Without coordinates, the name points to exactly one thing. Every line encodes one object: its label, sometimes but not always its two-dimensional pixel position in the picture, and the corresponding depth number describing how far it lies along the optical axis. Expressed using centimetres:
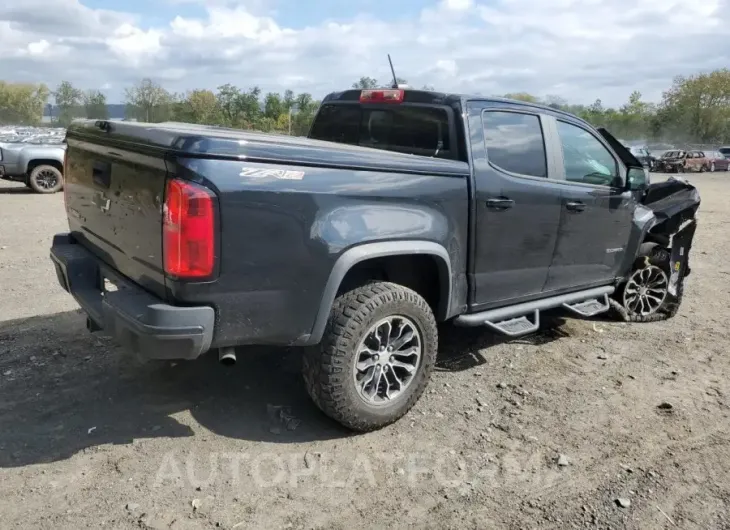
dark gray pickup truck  298
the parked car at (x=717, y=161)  3750
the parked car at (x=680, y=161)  3575
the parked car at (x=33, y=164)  1425
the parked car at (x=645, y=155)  3238
